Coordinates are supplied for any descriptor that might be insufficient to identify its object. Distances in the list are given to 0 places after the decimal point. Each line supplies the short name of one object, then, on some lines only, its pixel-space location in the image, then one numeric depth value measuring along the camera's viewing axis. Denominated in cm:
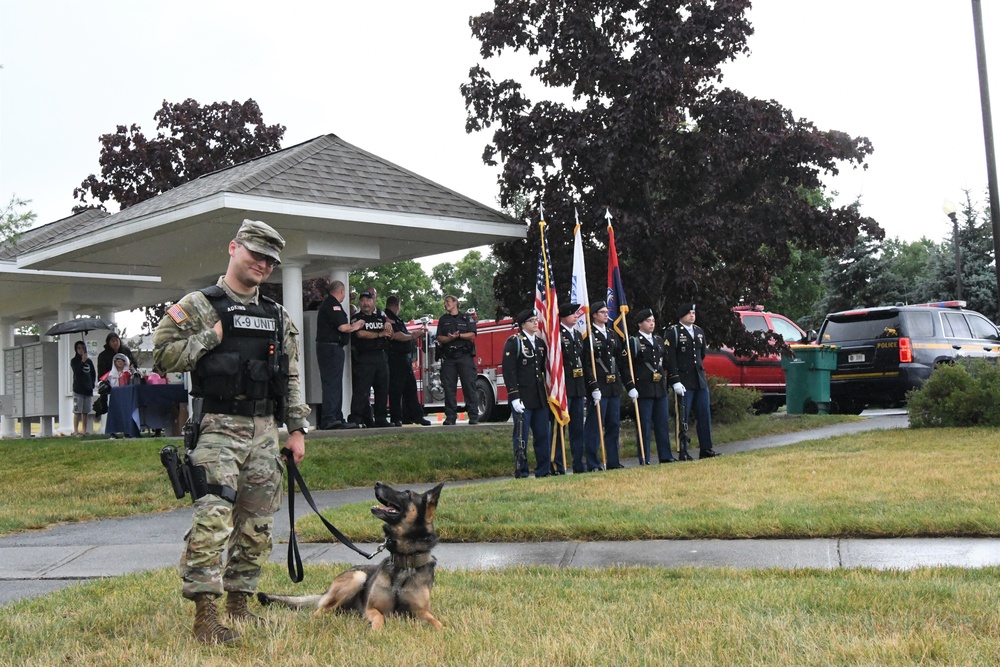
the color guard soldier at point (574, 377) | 1372
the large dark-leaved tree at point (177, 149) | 3181
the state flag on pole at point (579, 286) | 1467
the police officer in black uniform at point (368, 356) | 1602
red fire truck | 2288
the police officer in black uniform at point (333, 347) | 1580
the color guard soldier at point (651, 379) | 1439
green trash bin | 1983
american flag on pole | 1323
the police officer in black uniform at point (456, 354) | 1720
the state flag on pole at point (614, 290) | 1504
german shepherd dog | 541
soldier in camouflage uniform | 532
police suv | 1970
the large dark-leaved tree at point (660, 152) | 1638
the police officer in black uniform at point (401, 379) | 1697
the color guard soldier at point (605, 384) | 1407
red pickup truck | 2153
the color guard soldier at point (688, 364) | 1454
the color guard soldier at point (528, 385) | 1313
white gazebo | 1480
